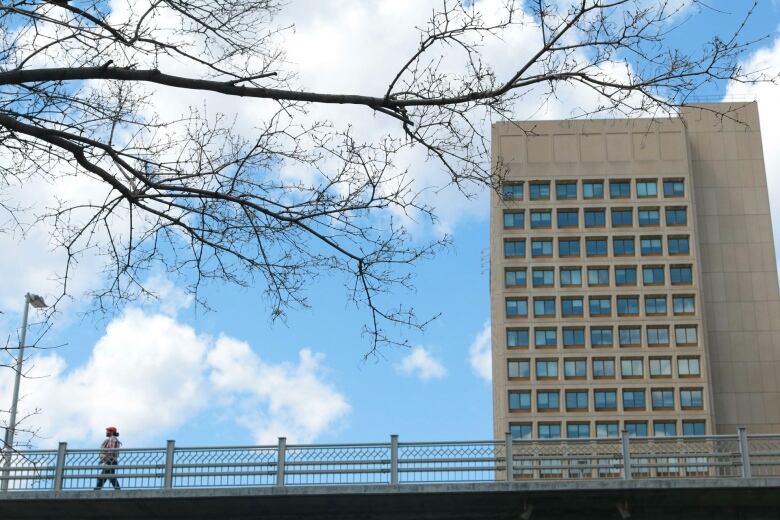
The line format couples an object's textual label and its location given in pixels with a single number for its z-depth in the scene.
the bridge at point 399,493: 24.92
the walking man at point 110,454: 25.28
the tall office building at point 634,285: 93.38
